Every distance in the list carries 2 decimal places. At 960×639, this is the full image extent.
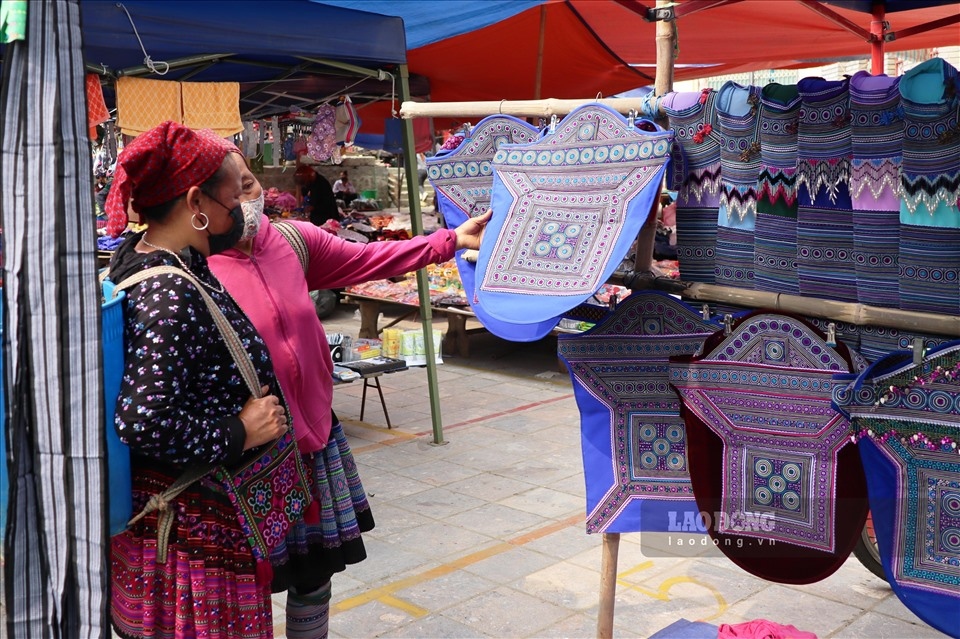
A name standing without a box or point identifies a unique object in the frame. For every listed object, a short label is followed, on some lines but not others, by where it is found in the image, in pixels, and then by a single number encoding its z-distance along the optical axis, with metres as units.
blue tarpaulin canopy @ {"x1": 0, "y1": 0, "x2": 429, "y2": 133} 4.57
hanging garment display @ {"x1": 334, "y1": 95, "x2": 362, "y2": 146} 6.82
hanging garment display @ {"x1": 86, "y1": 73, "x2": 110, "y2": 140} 4.82
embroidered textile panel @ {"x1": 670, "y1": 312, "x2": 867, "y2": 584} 2.23
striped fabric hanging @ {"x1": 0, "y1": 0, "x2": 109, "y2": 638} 1.40
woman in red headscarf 1.88
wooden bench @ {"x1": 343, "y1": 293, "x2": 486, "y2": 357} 8.30
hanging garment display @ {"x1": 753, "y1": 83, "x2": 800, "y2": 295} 2.17
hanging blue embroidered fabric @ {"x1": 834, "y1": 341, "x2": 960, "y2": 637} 2.02
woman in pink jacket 2.36
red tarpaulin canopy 7.29
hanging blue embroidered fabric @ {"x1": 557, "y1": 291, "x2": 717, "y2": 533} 2.56
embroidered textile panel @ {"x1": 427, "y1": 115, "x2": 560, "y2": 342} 2.73
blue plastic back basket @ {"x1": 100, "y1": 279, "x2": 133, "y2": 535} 1.81
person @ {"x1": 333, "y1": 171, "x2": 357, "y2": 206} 14.28
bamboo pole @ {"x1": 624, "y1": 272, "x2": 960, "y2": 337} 1.98
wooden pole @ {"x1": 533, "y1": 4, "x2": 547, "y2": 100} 6.90
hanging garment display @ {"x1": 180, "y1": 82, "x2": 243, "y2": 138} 5.29
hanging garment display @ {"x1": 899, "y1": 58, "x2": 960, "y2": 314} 1.87
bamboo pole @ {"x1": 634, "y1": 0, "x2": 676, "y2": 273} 2.51
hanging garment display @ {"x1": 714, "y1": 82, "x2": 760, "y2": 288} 2.25
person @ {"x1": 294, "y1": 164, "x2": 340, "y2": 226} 11.16
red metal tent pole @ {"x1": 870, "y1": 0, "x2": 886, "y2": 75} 5.36
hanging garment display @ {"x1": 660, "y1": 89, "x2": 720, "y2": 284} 2.35
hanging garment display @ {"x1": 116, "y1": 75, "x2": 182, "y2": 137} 5.04
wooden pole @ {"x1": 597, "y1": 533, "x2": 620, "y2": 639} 2.75
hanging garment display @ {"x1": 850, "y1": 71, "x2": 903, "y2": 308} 1.98
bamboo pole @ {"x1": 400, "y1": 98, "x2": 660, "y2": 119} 2.52
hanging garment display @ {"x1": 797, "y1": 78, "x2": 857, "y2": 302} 2.07
